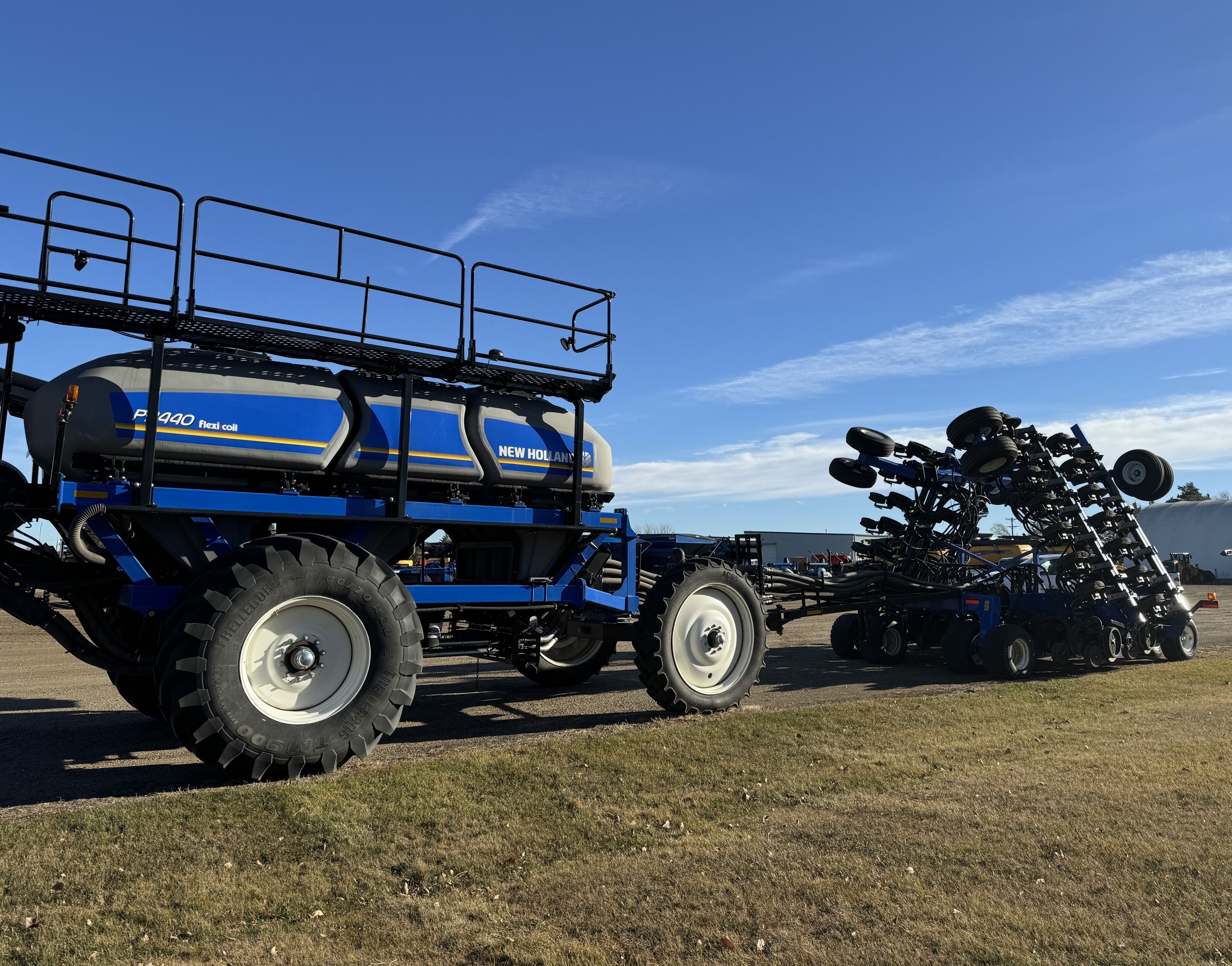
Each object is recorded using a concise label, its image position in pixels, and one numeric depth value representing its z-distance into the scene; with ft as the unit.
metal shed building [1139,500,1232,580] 207.41
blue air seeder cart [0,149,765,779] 21.67
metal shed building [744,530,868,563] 228.63
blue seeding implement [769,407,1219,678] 46.98
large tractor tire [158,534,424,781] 20.54
